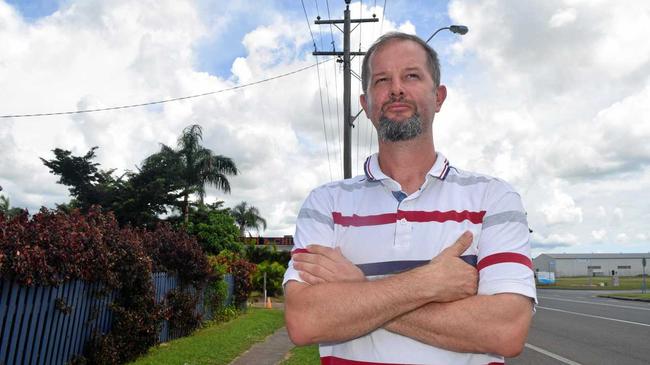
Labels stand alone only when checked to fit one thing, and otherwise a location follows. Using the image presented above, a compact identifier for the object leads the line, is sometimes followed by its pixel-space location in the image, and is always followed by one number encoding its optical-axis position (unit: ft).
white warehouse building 410.93
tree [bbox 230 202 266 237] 194.59
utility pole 58.85
